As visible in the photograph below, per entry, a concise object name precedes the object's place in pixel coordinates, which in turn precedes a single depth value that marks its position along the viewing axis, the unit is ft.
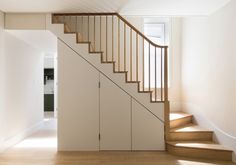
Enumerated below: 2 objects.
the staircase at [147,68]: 14.49
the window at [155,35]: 21.52
